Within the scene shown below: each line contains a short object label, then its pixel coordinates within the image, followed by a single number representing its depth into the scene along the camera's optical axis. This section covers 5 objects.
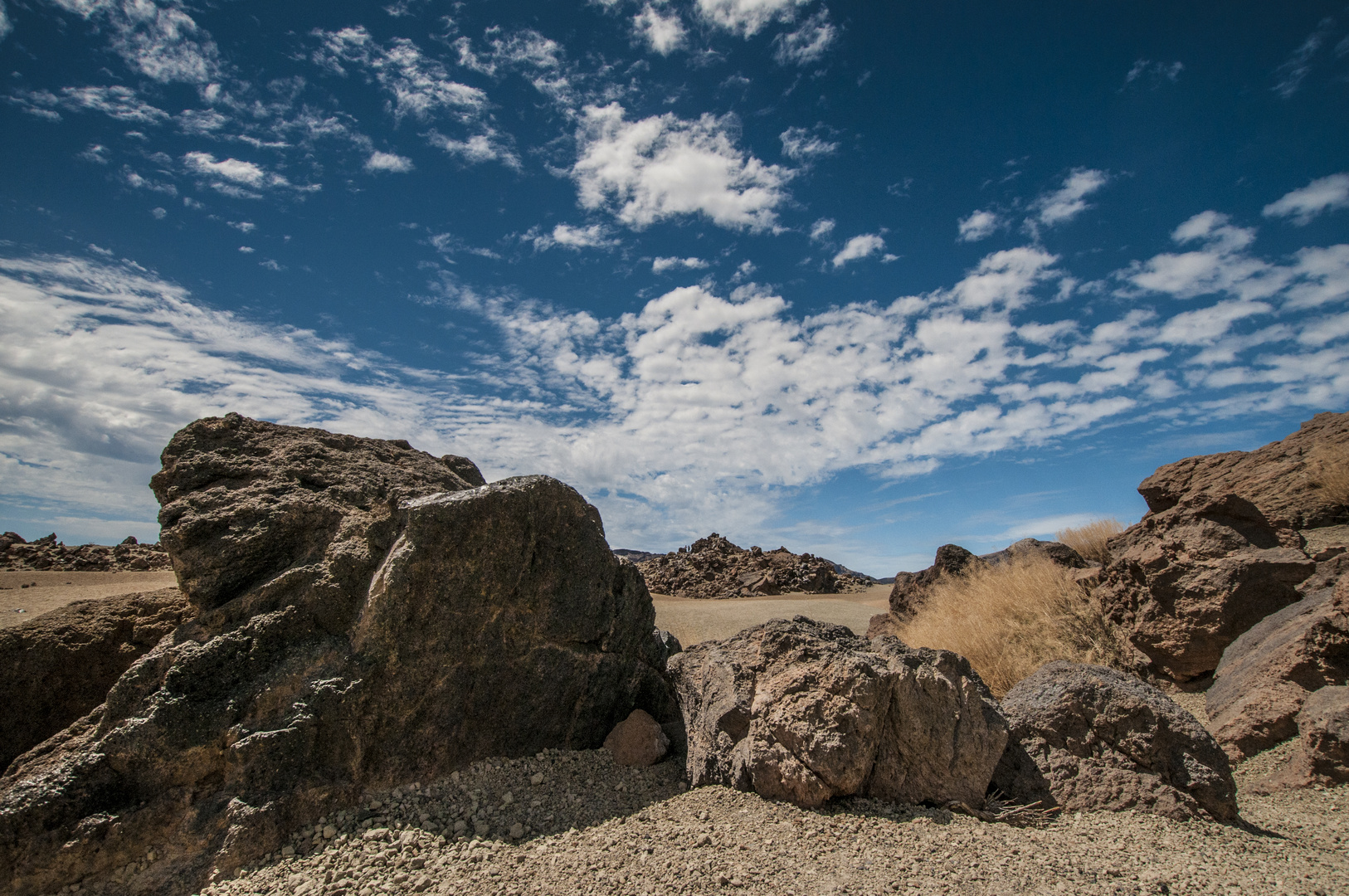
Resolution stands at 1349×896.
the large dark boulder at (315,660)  3.34
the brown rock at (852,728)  3.67
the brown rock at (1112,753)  3.63
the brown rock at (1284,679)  4.53
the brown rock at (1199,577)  5.97
